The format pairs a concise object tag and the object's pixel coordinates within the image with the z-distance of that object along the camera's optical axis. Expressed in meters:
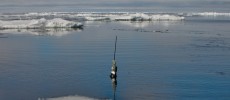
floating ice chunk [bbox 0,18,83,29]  53.22
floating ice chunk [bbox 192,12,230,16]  91.81
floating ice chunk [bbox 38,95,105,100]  19.23
